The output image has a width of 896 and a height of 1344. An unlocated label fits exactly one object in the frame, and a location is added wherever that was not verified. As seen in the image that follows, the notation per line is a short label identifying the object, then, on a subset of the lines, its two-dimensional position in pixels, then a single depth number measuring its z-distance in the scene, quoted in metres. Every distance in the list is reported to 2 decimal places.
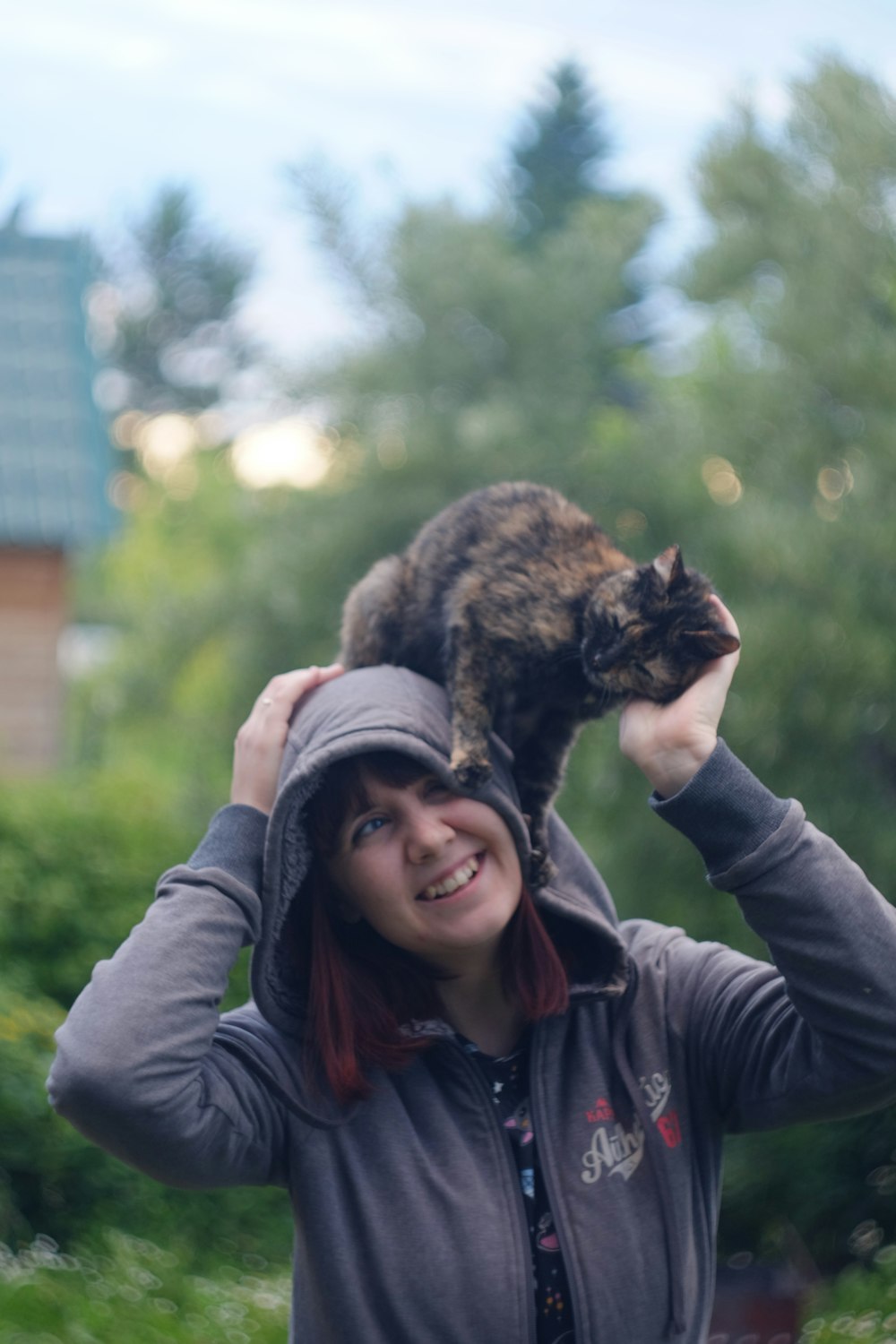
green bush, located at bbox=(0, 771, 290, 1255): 4.82
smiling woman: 1.97
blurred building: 11.31
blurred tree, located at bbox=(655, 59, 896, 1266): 5.02
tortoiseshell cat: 2.93
